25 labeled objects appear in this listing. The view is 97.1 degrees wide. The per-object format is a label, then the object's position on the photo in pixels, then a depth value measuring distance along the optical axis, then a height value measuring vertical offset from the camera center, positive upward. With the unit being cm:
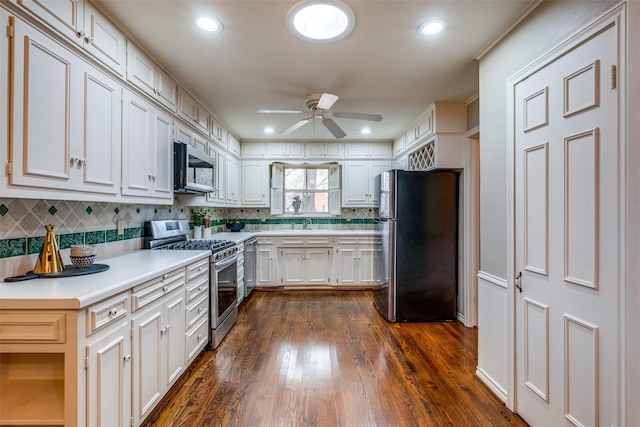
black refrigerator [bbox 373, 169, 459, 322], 323 -36
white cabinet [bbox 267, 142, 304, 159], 486 +110
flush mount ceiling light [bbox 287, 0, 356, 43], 168 +125
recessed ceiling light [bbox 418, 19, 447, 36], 183 +124
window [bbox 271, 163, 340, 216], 518 +48
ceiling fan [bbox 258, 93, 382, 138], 253 +99
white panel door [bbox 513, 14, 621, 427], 123 -11
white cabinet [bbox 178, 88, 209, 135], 274 +108
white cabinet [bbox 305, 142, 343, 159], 486 +109
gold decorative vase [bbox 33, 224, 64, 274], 149 -24
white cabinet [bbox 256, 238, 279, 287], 448 -78
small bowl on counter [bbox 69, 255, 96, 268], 161 -27
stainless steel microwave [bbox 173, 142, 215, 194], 260 +44
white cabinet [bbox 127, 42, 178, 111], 199 +107
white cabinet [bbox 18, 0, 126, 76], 136 +102
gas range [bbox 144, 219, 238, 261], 262 -28
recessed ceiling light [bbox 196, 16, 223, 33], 181 +124
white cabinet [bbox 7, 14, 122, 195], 125 +49
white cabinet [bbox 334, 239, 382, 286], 451 -81
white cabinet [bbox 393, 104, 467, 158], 322 +110
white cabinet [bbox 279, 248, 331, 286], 451 -83
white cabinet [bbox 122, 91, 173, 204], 197 +49
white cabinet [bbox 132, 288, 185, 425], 154 -84
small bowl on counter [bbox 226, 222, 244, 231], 465 -20
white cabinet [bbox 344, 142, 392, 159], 489 +111
